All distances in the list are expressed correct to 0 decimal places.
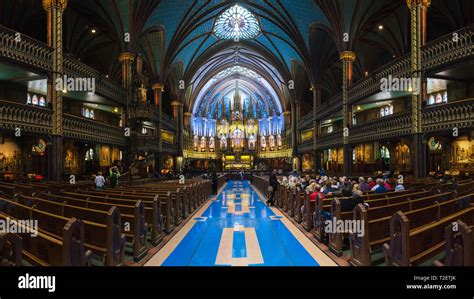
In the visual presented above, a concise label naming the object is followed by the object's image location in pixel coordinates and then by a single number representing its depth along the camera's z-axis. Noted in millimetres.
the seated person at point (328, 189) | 8520
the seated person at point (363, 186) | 8948
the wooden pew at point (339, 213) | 5535
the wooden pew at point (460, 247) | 2707
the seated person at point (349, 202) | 5965
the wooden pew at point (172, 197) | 7708
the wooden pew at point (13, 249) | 2695
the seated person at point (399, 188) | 8516
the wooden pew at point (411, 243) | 3559
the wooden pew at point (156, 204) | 6634
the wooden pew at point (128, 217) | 5328
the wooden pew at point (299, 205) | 8930
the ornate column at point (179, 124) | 37938
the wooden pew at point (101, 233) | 4397
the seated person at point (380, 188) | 8422
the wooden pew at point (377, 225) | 4562
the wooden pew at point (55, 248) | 3158
